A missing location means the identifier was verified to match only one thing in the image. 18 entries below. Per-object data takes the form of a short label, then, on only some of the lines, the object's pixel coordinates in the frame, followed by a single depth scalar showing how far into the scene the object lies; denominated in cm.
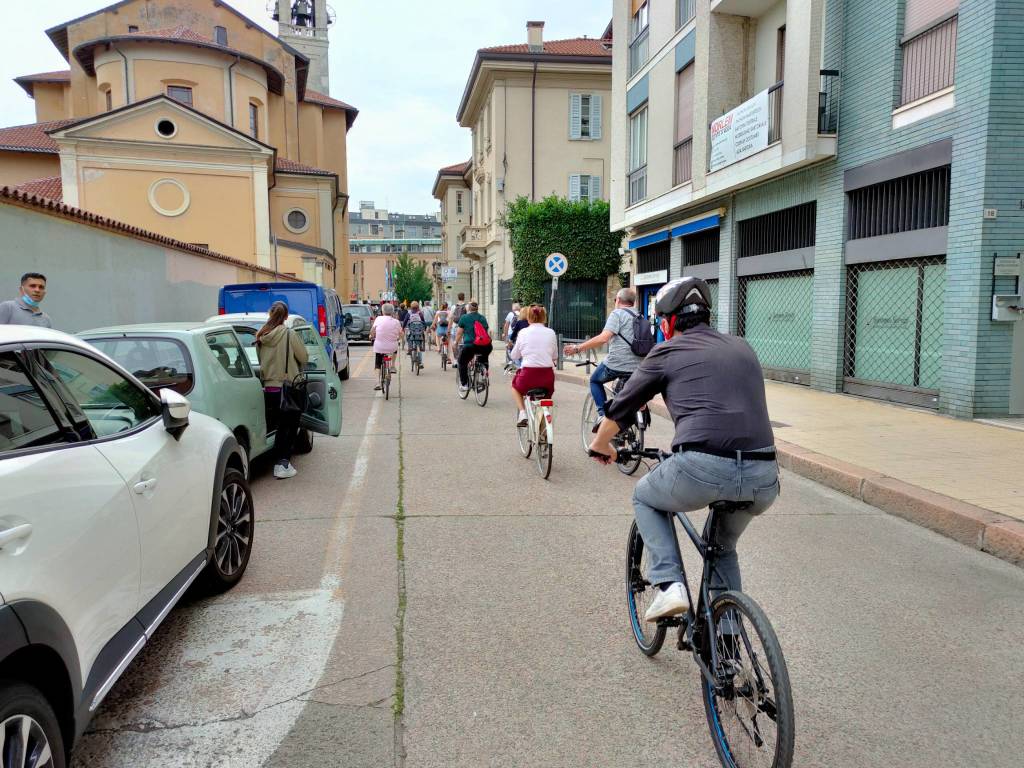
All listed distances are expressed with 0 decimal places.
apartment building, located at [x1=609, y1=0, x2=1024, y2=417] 984
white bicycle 764
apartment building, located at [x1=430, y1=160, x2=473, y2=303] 5334
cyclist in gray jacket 295
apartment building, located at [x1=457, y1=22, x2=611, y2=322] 3422
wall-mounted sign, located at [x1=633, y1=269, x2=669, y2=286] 2076
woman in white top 807
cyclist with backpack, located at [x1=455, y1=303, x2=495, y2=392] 1315
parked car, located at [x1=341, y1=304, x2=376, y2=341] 3169
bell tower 6462
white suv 219
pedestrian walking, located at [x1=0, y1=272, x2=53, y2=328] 845
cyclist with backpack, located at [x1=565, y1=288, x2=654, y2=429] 781
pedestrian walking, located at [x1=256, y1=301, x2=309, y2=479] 771
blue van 1546
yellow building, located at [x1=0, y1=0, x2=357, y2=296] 3412
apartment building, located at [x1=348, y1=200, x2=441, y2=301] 12000
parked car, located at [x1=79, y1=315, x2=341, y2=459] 626
